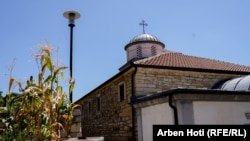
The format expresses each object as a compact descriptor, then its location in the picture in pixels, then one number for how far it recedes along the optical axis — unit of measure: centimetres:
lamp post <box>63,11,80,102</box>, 810
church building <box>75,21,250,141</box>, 827
